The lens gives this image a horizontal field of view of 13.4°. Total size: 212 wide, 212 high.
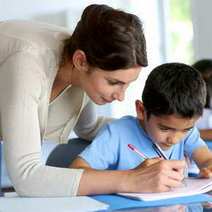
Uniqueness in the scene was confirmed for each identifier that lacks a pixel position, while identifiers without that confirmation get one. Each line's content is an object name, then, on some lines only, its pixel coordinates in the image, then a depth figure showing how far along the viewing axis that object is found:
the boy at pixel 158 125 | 2.13
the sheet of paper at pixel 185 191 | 1.91
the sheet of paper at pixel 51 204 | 1.84
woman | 1.94
